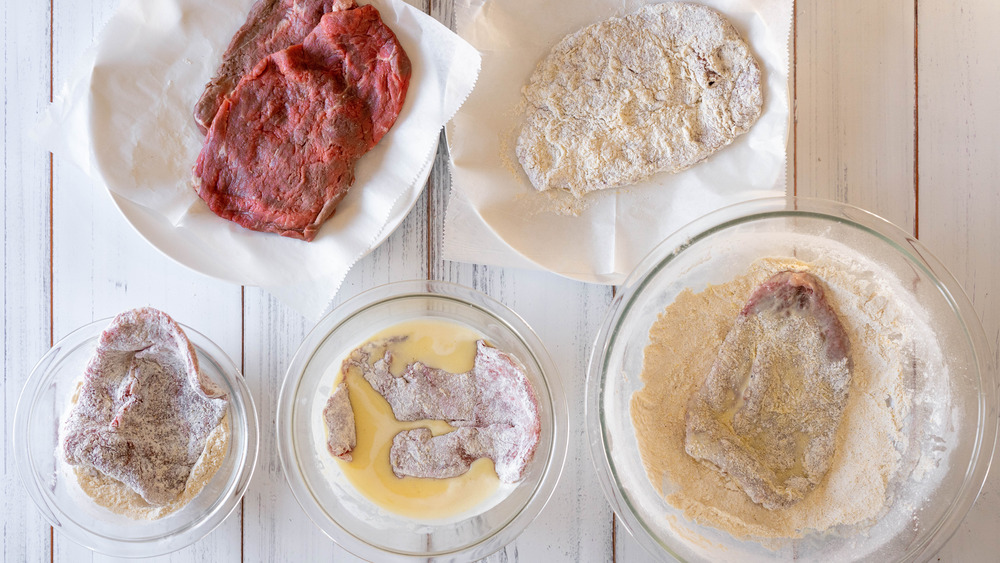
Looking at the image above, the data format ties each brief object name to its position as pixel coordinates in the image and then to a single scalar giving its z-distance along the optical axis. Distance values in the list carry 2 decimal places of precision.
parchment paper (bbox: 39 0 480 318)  0.71
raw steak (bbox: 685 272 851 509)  0.69
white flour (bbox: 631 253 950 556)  0.68
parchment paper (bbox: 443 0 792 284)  0.71
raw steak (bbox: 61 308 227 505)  0.69
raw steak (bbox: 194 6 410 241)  0.71
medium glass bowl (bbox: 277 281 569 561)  0.71
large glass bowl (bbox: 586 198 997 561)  0.66
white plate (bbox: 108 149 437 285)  0.71
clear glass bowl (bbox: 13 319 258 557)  0.71
